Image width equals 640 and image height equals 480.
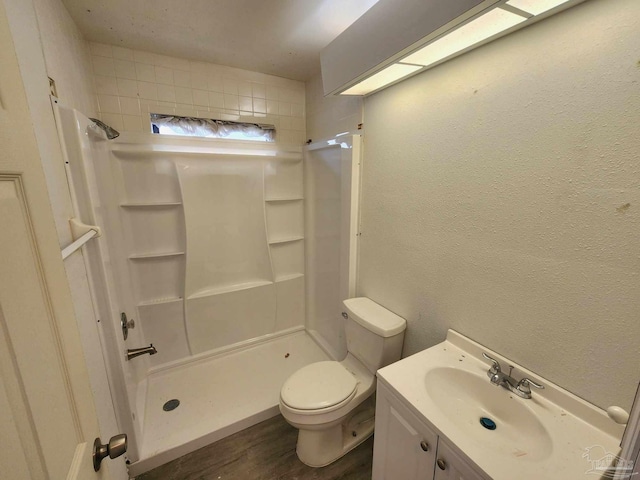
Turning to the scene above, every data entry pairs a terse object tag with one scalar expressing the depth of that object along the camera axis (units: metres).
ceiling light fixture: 0.77
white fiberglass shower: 1.58
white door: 0.37
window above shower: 1.90
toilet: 1.34
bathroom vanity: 0.74
